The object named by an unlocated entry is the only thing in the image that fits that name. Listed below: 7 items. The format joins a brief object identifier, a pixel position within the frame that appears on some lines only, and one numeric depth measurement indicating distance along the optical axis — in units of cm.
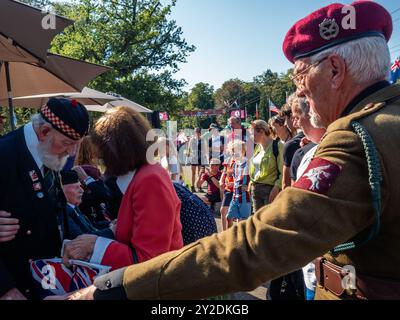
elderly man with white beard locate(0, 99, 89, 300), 188
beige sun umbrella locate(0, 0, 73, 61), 266
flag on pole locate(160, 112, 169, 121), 2139
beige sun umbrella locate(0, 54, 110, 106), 465
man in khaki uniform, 98
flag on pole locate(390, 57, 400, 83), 611
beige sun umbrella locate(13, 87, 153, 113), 710
